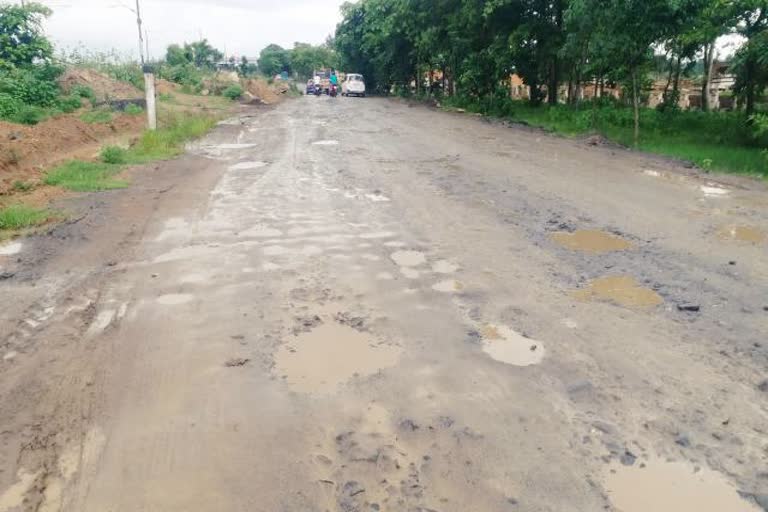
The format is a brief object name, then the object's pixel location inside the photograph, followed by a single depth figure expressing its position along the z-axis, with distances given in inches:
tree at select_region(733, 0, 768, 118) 473.7
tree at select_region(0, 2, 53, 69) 887.7
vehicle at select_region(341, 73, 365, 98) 1987.0
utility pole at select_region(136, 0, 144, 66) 735.7
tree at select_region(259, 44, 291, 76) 3811.5
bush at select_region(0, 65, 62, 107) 804.9
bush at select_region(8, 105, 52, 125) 727.7
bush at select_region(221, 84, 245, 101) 1486.2
